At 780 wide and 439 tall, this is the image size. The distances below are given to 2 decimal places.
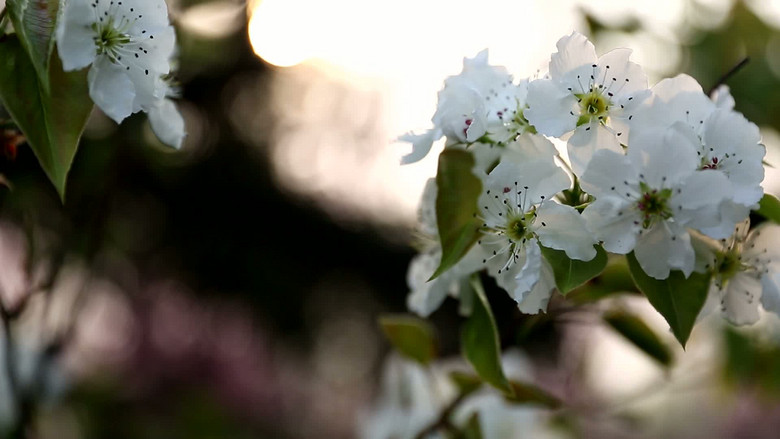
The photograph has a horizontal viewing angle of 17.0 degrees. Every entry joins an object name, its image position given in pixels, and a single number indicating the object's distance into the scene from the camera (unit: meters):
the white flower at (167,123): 0.64
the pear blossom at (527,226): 0.60
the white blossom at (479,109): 0.62
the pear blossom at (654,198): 0.60
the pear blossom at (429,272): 0.64
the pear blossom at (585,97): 0.61
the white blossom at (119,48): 0.60
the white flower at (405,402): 0.79
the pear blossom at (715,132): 0.60
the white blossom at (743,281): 0.63
